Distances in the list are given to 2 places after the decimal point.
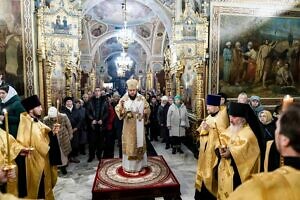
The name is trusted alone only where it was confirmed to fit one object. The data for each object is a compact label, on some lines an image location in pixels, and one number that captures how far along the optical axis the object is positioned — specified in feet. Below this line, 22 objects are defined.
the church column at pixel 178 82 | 24.91
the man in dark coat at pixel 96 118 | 17.27
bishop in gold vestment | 13.78
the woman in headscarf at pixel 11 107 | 8.88
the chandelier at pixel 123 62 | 46.84
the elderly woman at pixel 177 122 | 19.21
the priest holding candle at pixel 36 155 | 8.66
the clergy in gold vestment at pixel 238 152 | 7.99
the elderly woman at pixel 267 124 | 10.39
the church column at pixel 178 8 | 24.46
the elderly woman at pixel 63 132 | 13.98
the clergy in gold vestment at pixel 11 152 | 7.48
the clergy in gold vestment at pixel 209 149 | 9.80
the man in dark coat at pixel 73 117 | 16.68
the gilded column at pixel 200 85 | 19.75
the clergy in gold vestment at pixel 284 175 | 2.96
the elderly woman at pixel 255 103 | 14.28
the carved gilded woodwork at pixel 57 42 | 16.51
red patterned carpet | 11.82
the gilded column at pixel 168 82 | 29.73
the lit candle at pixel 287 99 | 4.55
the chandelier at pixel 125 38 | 31.74
